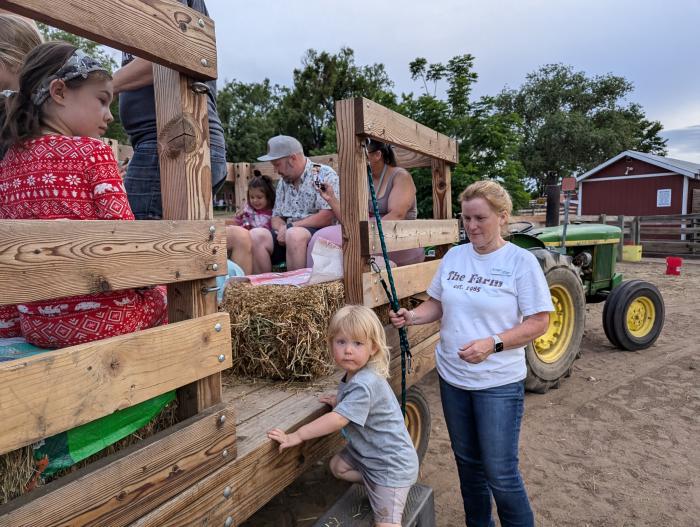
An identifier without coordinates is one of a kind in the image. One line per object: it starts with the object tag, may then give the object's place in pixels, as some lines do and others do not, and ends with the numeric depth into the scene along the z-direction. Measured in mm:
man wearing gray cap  3398
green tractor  4512
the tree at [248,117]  34625
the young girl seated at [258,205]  4031
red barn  21266
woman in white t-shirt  2082
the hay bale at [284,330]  2418
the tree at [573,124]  40656
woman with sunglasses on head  3328
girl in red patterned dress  1450
